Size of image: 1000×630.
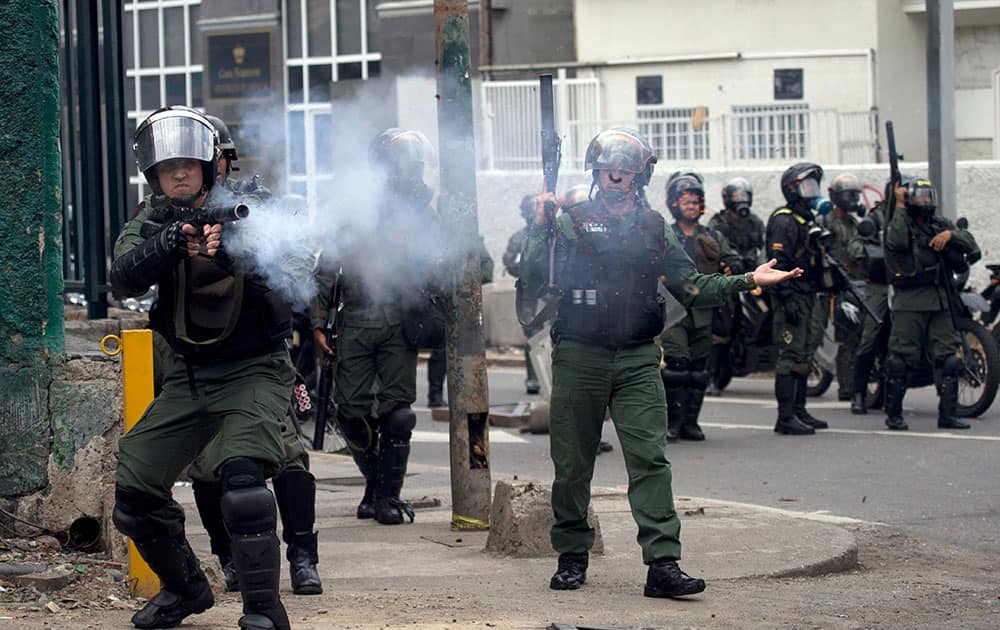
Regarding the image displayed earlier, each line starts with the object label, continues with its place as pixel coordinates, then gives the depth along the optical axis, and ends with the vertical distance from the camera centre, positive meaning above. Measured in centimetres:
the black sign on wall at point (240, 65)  3119 +497
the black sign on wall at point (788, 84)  2561 +347
